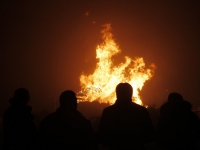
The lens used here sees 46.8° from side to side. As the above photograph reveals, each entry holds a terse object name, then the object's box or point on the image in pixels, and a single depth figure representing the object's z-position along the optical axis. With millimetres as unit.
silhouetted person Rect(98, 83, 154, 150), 4227
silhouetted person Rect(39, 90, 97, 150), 4277
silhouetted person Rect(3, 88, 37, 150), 4504
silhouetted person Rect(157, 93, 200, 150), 4562
